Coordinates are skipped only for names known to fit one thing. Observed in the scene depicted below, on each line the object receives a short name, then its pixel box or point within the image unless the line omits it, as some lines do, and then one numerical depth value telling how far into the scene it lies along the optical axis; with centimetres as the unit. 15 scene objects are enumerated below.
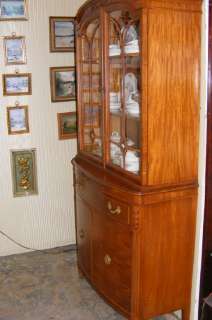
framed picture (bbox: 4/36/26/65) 278
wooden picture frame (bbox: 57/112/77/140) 302
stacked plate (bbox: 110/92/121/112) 214
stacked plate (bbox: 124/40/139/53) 189
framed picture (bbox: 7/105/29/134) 289
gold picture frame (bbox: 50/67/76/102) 294
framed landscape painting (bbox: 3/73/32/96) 283
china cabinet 182
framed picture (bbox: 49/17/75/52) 287
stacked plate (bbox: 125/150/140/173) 201
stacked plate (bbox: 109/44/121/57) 203
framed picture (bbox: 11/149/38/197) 297
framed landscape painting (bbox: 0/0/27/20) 273
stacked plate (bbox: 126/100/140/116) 197
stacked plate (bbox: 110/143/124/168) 214
